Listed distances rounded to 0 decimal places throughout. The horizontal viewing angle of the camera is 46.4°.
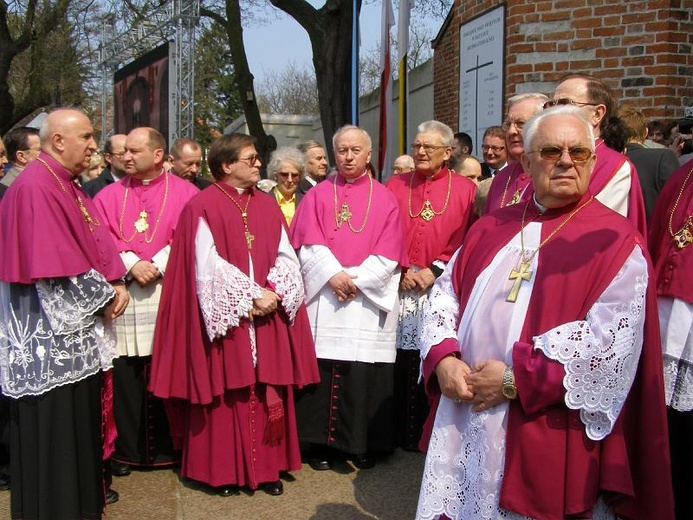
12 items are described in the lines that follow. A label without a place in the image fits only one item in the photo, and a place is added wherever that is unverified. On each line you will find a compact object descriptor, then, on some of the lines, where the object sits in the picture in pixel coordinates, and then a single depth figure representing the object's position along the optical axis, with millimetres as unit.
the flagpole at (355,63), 8820
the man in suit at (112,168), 6449
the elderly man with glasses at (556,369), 2586
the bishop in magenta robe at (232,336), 4613
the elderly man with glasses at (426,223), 5359
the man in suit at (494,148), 6527
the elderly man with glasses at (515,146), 4039
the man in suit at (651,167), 4133
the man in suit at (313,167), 7051
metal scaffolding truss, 16391
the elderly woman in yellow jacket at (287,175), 6430
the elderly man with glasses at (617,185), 3479
